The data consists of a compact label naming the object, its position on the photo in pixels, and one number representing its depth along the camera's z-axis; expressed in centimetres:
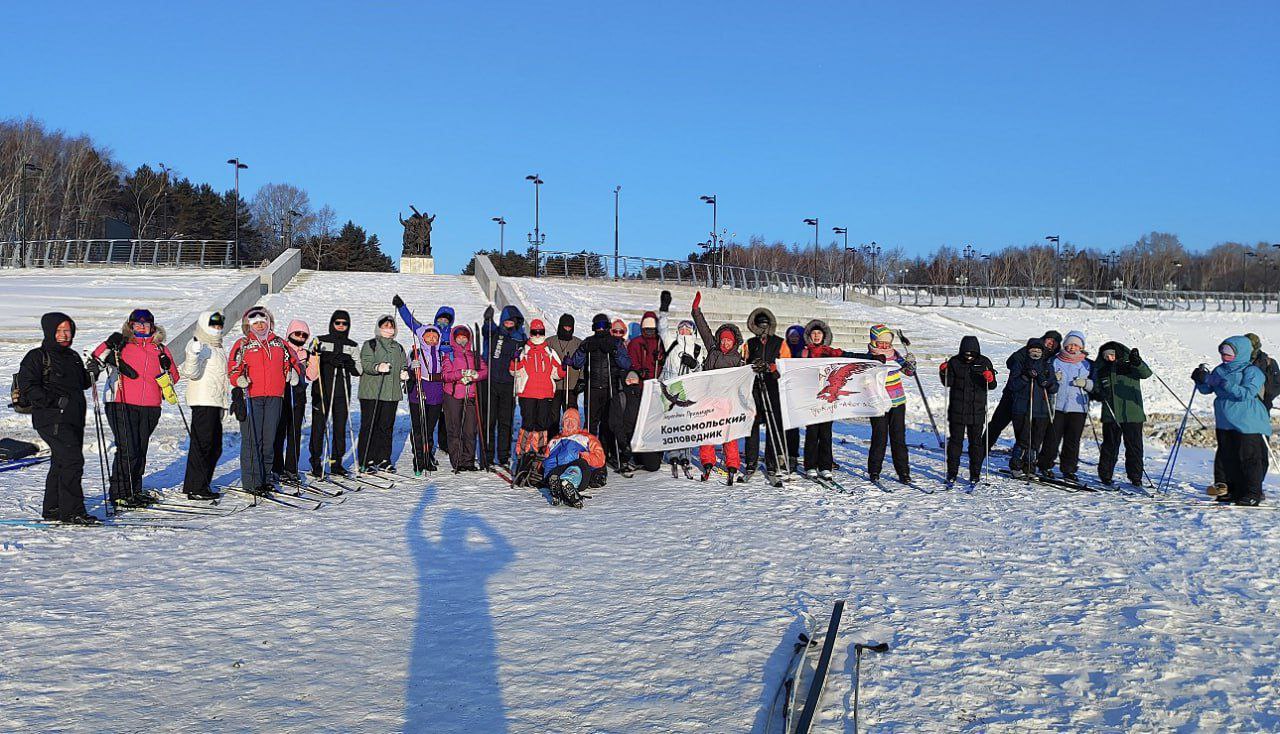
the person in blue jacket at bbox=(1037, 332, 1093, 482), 995
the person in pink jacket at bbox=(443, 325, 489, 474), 1001
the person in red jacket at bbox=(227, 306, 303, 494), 861
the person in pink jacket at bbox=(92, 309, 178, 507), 784
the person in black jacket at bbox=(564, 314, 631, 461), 1016
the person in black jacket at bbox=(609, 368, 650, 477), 1028
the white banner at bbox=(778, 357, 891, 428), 995
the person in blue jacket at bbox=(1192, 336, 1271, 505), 885
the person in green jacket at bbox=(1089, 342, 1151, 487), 984
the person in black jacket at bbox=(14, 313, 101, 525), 693
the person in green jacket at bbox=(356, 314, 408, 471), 986
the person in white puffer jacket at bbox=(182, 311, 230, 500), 823
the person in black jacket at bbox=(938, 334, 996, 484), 968
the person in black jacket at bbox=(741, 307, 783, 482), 1020
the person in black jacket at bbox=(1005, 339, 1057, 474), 1009
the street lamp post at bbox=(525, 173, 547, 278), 5853
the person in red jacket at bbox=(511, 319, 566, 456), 977
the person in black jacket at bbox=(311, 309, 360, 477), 963
